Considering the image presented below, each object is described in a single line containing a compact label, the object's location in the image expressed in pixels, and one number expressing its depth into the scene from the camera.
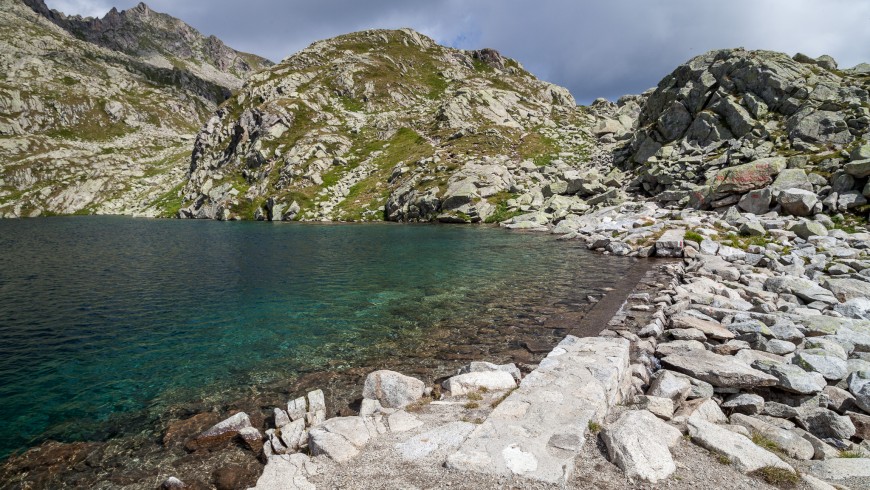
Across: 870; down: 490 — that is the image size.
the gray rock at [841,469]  7.29
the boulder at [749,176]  46.25
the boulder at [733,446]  7.64
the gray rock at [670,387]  11.10
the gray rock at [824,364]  11.74
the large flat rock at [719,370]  11.34
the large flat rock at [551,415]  7.73
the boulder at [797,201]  39.75
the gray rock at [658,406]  9.96
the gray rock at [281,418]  11.54
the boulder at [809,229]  33.62
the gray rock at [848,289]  19.73
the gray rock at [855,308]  17.27
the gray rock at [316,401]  12.12
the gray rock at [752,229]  36.53
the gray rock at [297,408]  11.79
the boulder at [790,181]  42.60
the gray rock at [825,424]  9.27
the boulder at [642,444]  7.48
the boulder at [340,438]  9.03
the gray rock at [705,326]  15.99
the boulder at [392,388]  12.12
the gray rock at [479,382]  12.23
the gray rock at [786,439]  8.37
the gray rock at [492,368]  13.44
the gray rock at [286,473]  8.10
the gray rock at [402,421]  10.24
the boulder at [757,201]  43.22
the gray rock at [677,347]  14.71
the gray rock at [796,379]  10.91
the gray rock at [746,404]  10.67
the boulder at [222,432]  10.98
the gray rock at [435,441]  8.75
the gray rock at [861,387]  10.23
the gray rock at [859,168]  38.62
